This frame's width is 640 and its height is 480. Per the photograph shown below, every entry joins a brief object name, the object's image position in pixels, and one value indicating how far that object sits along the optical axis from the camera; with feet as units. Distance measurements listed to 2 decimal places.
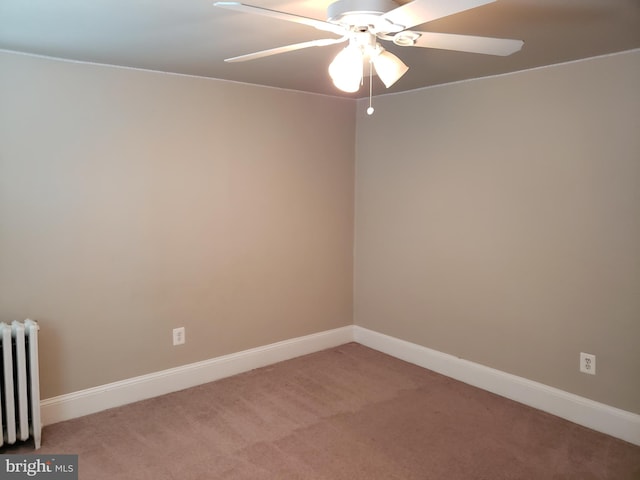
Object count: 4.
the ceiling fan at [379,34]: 5.16
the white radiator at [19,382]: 8.63
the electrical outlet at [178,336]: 11.41
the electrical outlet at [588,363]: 9.76
